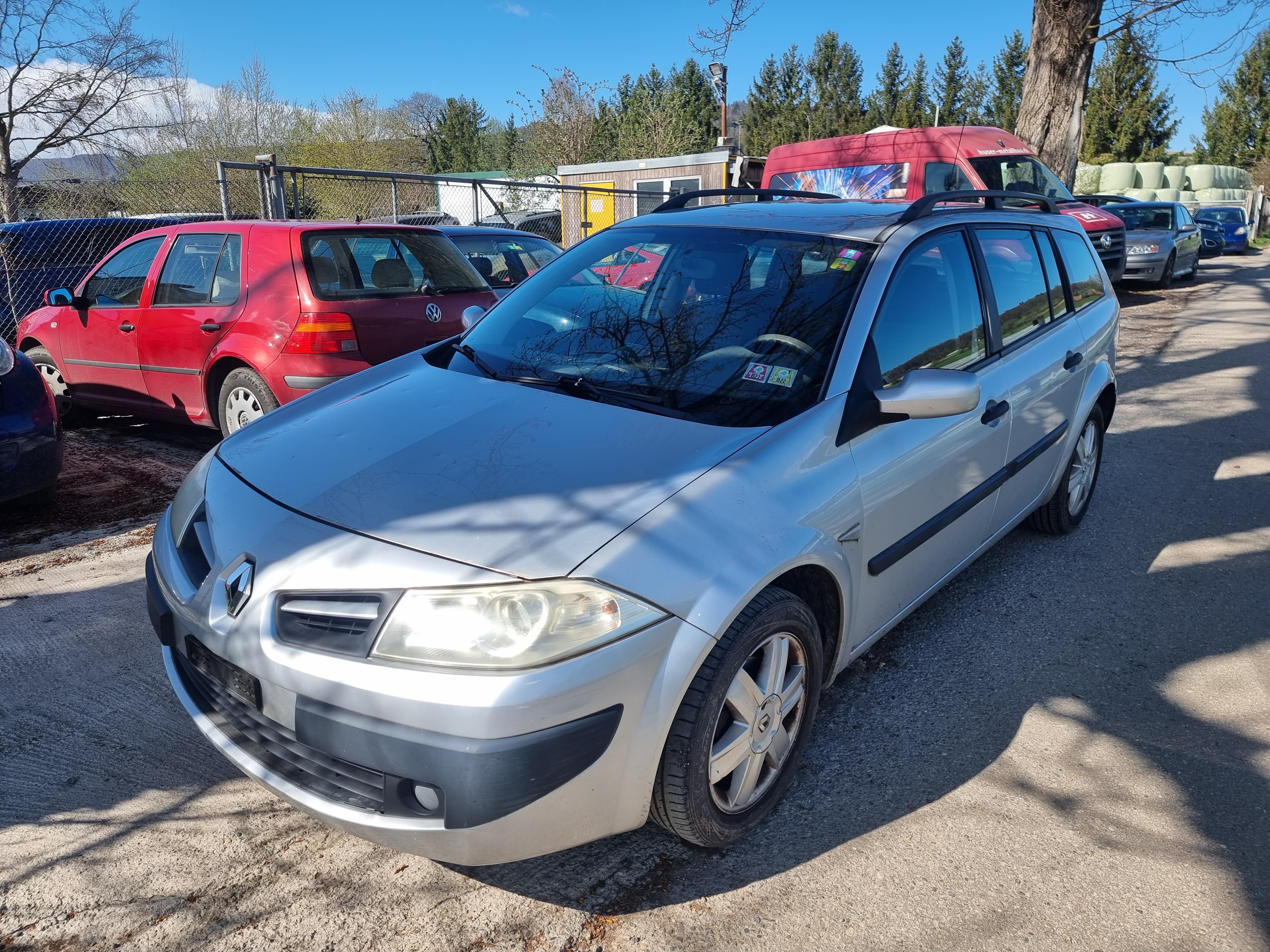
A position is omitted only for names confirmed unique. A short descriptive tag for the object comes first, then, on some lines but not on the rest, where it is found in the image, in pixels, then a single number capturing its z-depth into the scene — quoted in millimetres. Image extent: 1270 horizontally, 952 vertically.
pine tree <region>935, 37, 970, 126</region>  56656
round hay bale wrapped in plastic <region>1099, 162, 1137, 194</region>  44781
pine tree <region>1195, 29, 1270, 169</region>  51781
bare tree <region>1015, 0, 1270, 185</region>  14727
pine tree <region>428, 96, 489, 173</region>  52844
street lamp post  10570
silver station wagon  1969
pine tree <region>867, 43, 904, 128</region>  58500
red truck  13398
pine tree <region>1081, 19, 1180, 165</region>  44719
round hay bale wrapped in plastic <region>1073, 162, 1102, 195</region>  39906
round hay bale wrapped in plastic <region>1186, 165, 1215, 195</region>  50050
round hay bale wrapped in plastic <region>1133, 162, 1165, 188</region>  45844
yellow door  20266
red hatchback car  5438
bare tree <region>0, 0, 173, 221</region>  29156
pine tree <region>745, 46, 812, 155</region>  56906
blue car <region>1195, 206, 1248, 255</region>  29922
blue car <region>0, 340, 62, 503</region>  4566
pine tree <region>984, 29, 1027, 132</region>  51562
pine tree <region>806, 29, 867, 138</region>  56438
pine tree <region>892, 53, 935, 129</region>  57031
